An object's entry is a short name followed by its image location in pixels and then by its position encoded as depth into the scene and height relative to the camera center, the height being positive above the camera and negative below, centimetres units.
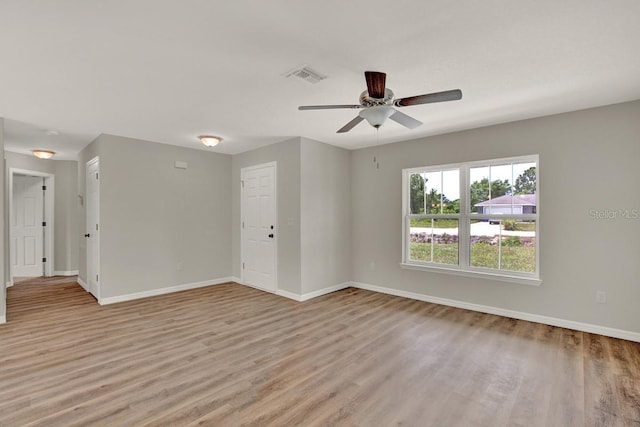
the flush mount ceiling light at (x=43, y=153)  539 +106
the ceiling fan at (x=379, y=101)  229 +85
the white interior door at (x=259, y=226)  504 -23
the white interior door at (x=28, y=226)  623 -25
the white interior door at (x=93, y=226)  448 -20
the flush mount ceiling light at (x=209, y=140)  450 +108
